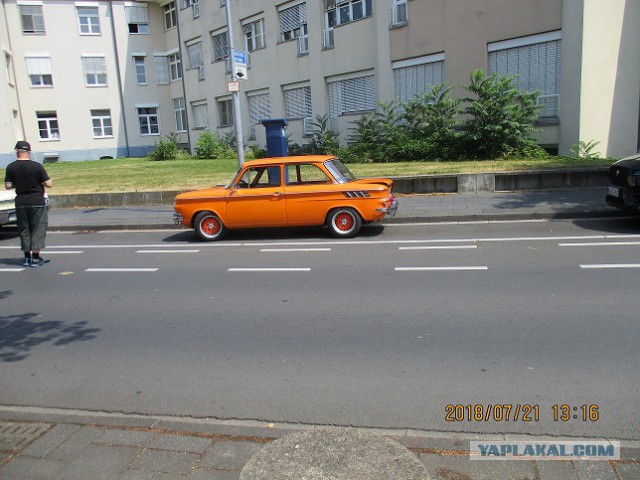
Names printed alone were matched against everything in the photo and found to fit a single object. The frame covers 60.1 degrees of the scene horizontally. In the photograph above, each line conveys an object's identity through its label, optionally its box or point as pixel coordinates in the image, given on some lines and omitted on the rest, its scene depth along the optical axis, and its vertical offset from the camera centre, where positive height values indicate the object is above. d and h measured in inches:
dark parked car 381.4 -42.7
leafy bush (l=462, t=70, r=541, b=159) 655.8 +16.3
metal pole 528.4 +39.1
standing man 365.4 -27.0
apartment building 678.5 +129.3
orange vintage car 416.8 -44.3
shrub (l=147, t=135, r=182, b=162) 1252.5 -8.7
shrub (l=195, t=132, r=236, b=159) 1178.0 -6.5
